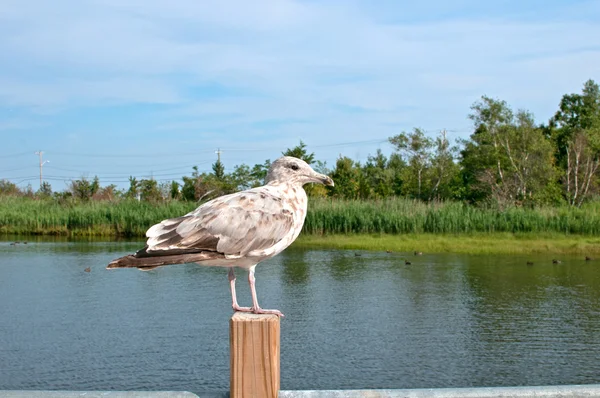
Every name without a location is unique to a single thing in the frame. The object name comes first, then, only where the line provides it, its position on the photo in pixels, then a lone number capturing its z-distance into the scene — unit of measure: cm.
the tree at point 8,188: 4581
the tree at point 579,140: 3503
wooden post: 241
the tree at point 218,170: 3935
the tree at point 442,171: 3891
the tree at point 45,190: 4462
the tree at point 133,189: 3978
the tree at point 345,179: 3422
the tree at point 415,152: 4075
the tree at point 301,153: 2769
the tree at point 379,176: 3758
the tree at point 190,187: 3609
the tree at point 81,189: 3768
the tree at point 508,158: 3341
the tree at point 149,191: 3516
